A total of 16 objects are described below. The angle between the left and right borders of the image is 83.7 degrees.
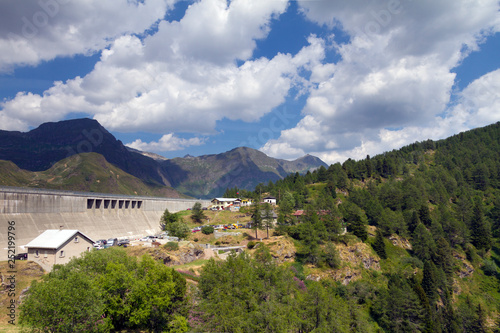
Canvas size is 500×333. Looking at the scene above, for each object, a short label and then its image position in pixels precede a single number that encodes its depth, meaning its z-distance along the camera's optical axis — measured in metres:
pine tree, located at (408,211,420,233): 114.25
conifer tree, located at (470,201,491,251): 111.69
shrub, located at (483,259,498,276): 99.81
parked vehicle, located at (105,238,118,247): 78.11
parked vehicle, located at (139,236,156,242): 84.75
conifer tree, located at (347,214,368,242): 95.69
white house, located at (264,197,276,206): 137.75
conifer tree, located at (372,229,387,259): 91.75
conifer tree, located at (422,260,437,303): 77.50
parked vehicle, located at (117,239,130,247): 78.19
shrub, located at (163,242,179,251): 69.69
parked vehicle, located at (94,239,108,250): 74.49
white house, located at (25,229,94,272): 50.00
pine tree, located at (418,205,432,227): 117.50
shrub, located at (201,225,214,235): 93.31
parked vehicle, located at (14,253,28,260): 53.44
